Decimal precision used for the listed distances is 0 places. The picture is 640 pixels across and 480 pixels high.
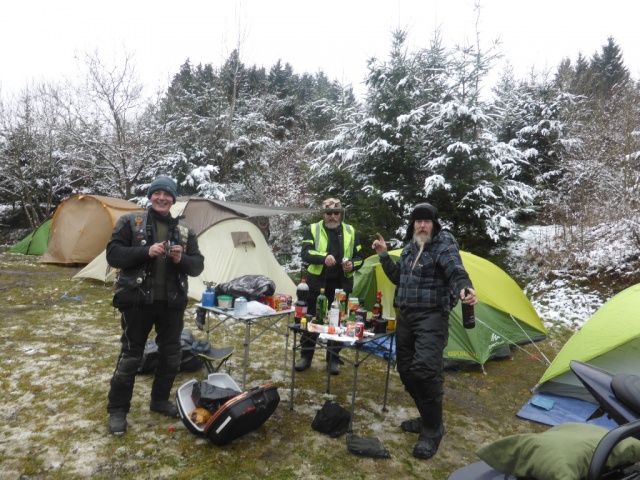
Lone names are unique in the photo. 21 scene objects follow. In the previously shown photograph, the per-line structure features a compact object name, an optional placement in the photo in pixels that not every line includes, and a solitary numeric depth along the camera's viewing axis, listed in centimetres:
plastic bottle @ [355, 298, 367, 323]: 327
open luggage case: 264
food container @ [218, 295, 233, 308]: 361
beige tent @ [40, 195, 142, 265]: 1006
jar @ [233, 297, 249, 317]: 349
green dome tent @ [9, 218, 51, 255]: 1221
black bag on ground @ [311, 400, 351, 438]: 299
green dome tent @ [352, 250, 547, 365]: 449
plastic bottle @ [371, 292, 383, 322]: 346
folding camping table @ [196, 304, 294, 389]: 342
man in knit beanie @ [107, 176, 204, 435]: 273
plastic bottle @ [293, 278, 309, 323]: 348
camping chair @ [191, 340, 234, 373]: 365
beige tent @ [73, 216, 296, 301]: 692
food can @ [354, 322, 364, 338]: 308
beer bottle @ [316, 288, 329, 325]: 348
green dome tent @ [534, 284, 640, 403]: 329
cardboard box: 389
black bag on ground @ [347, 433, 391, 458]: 273
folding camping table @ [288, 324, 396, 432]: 298
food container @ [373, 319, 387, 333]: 337
